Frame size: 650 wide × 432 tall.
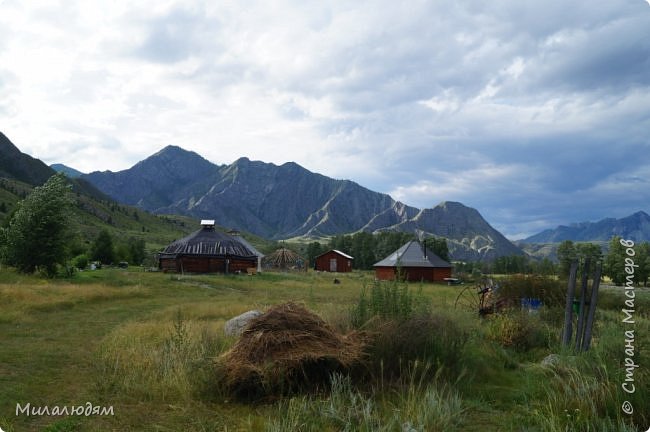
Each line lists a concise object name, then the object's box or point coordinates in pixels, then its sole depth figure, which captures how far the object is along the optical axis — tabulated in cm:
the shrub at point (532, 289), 1567
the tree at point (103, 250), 5328
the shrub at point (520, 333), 1141
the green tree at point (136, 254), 5974
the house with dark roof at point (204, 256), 5031
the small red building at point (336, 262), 7569
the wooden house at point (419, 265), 5422
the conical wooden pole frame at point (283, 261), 6769
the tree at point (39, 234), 2928
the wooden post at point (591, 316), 886
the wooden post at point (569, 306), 915
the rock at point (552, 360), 818
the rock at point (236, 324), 1103
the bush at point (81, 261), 4131
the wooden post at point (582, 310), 914
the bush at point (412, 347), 795
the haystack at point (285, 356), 717
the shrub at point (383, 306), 940
